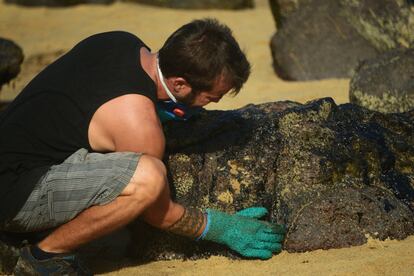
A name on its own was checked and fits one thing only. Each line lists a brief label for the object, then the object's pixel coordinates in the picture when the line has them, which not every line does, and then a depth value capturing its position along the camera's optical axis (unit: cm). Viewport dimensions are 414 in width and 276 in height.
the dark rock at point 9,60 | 1441
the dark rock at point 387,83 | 1147
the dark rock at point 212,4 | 2230
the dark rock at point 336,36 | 1444
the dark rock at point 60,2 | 2425
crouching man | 728
